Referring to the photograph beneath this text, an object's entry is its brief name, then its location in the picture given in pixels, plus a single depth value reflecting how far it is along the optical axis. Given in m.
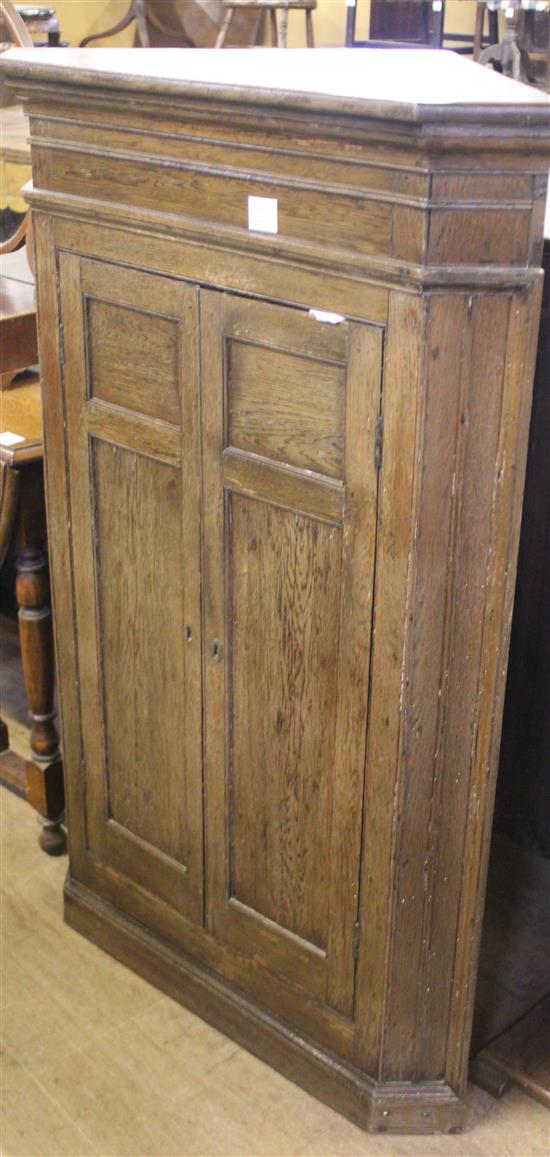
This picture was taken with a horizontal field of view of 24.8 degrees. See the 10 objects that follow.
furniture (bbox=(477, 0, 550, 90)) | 5.68
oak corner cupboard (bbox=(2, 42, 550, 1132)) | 1.45
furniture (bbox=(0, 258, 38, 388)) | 2.60
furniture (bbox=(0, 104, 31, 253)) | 4.00
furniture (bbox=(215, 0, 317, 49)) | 6.57
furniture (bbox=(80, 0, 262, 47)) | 7.41
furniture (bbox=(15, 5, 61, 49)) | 5.64
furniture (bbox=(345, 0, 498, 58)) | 7.88
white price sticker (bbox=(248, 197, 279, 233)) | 1.55
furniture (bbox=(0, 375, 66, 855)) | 2.28
